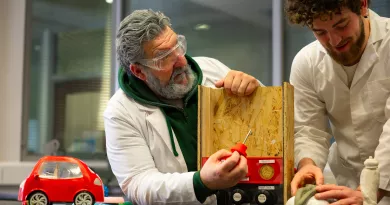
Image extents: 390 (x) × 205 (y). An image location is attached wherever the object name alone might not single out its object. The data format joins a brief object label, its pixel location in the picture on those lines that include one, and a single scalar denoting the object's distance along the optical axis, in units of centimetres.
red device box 233
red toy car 245
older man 255
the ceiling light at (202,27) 465
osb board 237
